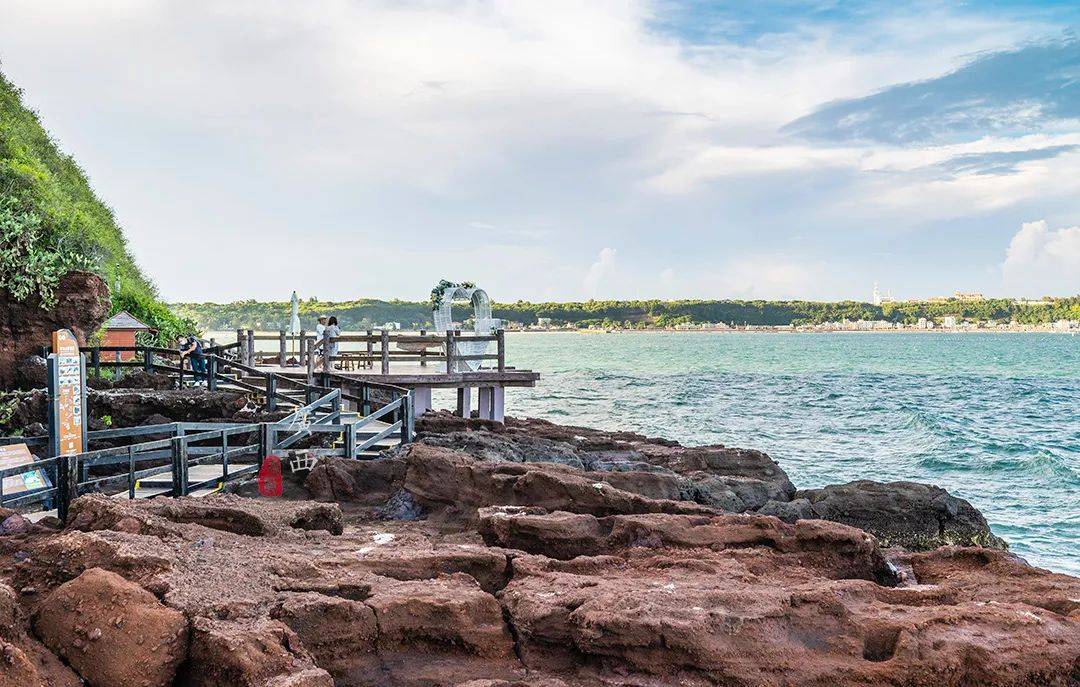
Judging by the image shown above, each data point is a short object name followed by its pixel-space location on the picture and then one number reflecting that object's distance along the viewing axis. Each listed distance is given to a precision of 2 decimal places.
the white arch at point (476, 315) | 24.72
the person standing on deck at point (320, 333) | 24.94
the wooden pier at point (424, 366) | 22.34
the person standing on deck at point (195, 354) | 18.73
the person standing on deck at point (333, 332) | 24.24
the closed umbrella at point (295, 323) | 33.69
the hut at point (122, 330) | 27.16
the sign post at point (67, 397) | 9.89
